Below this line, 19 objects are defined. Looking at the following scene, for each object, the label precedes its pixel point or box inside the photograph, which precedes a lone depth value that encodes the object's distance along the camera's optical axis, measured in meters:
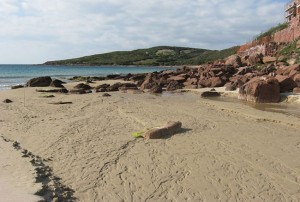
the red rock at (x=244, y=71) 18.29
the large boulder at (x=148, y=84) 17.30
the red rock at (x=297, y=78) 12.16
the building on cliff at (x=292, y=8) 39.47
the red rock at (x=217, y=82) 16.36
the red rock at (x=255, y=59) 23.09
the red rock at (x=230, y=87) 14.24
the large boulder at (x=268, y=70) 16.64
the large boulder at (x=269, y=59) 22.21
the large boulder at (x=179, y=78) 19.46
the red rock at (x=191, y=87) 16.77
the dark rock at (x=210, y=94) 13.29
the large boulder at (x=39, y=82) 18.79
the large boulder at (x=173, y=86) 16.67
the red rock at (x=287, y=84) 11.81
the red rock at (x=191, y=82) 17.89
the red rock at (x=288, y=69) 13.98
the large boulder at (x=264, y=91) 10.94
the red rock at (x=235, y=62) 23.53
